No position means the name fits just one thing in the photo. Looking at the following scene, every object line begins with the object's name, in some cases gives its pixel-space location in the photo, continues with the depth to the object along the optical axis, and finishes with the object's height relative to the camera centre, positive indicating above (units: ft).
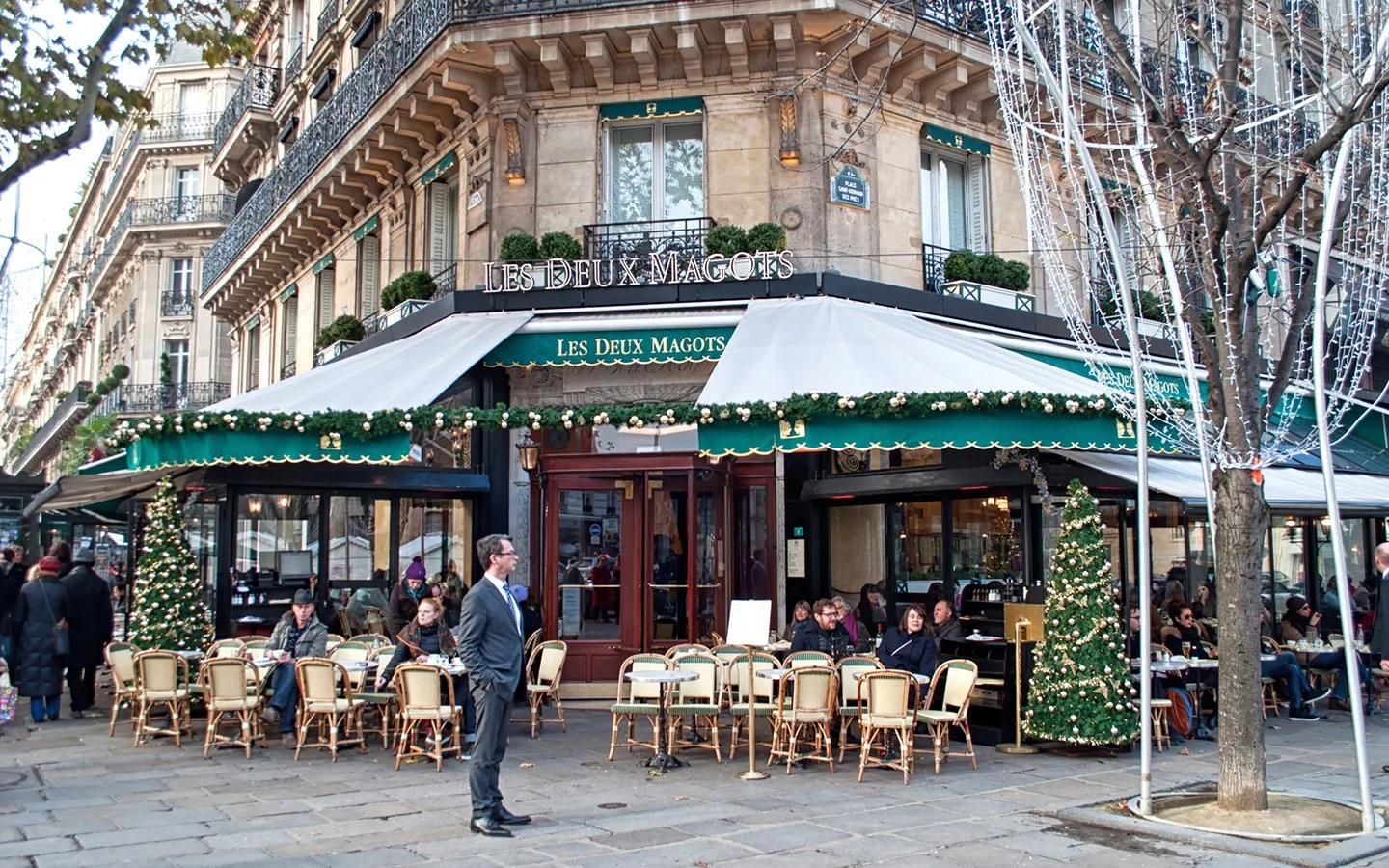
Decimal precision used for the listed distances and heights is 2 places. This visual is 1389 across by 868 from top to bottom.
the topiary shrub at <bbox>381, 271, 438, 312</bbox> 47.37 +10.49
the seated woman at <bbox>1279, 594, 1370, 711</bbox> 40.83 -3.35
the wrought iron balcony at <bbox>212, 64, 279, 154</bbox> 78.33 +30.69
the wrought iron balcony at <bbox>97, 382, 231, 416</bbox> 118.42 +15.51
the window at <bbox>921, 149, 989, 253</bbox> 45.62 +13.37
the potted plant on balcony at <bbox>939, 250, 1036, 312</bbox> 43.68 +9.84
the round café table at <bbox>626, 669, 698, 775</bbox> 28.73 -3.72
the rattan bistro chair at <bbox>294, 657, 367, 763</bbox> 30.32 -3.86
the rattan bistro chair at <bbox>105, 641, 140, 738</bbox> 34.12 -3.30
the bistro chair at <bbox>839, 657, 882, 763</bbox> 30.30 -3.60
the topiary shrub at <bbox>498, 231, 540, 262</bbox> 42.01 +10.60
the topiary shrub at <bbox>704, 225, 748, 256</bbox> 40.96 +10.55
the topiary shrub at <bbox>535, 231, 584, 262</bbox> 42.01 +10.65
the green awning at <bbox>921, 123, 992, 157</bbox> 45.29 +15.63
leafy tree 26.53 +11.34
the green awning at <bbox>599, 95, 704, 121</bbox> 43.11 +15.92
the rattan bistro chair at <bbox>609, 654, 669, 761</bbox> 29.91 -4.01
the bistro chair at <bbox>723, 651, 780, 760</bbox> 29.73 -3.90
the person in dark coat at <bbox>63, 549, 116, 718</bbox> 39.55 -2.50
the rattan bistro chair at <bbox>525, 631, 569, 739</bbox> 34.58 -3.83
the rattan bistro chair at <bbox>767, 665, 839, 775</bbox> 28.81 -3.99
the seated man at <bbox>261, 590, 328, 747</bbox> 33.19 -2.79
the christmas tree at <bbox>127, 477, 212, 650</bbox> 35.99 -1.19
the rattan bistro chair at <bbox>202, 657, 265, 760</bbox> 30.68 -3.66
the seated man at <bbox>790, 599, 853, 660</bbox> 33.14 -2.61
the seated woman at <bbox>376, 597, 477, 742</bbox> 32.27 -2.52
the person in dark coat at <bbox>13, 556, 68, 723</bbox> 37.52 -2.88
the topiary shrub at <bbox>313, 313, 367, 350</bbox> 54.13 +10.06
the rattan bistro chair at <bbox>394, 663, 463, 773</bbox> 29.01 -3.79
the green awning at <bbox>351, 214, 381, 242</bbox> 56.39 +15.43
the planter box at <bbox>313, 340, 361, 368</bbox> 54.24 +9.24
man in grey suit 21.89 -2.37
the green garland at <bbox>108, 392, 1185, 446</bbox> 33.01 +3.75
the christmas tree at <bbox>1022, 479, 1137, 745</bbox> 30.32 -2.97
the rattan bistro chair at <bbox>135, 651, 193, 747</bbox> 32.27 -3.71
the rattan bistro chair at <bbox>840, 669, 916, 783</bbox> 27.68 -3.93
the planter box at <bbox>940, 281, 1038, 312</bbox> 43.62 +9.24
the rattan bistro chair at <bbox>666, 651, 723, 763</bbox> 30.99 -3.80
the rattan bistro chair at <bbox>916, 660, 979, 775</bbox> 28.60 -3.88
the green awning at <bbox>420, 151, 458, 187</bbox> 47.93 +15.65
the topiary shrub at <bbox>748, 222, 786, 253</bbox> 40.68 +10.55
